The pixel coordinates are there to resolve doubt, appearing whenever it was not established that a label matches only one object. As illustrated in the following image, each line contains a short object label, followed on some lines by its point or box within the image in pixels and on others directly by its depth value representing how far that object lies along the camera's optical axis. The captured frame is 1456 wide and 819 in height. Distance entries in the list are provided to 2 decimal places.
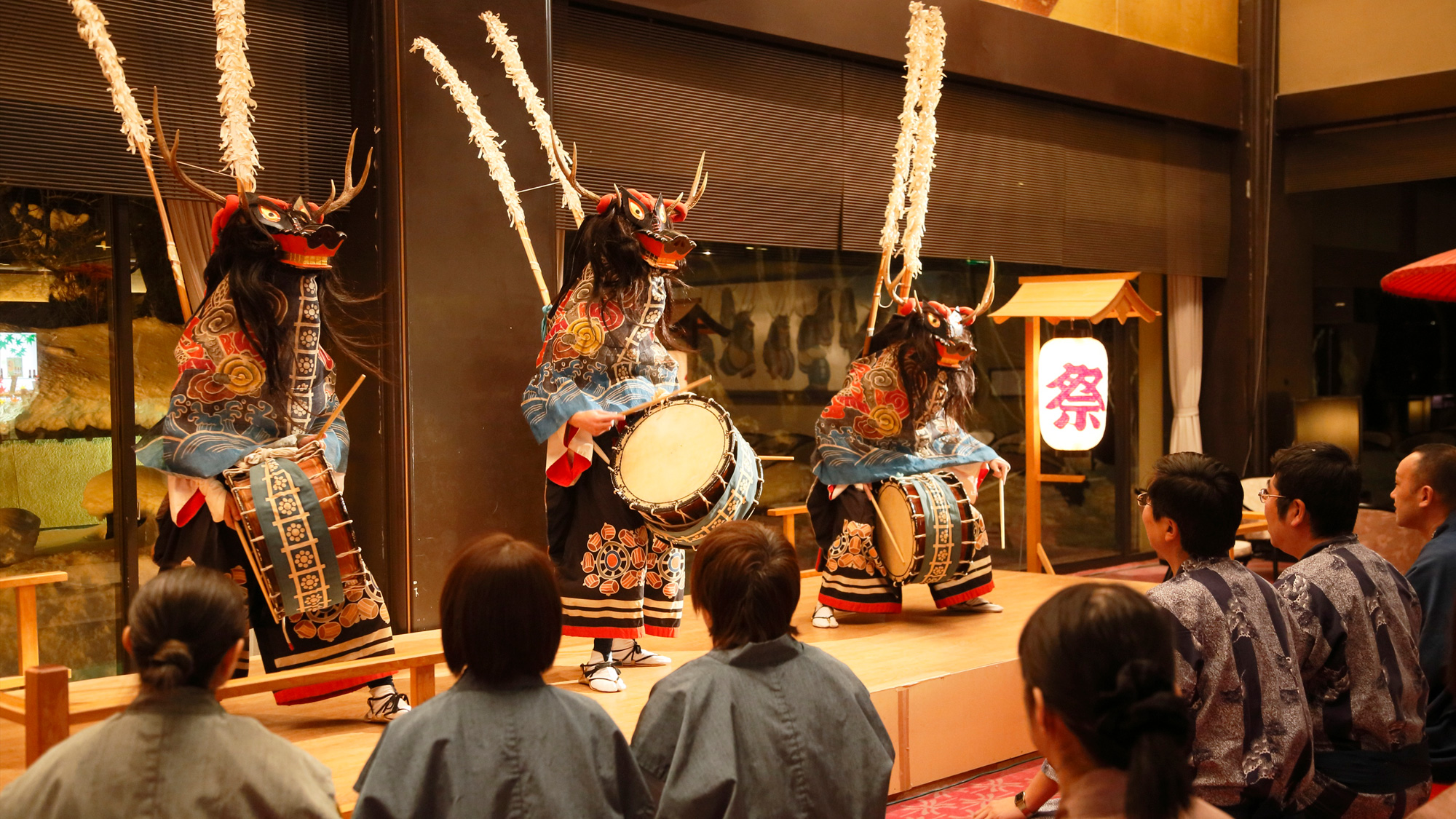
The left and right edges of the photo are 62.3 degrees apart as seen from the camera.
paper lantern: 5.57
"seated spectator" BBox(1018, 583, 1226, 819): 1.26
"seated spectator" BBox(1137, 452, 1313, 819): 2.14
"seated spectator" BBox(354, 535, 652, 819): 1.62
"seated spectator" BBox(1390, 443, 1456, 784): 2.92
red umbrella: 4.04
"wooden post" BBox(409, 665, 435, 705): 2.90
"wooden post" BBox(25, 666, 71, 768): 2.29
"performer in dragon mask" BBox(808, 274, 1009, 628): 4.46
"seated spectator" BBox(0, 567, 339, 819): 1.48
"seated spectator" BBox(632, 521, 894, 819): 1.78
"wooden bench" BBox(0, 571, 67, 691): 3.28
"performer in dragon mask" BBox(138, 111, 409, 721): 2.98
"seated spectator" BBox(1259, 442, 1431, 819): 2.42
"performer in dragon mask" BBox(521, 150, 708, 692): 3.53
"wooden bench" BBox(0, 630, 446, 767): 2.29
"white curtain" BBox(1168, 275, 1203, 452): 7.96
